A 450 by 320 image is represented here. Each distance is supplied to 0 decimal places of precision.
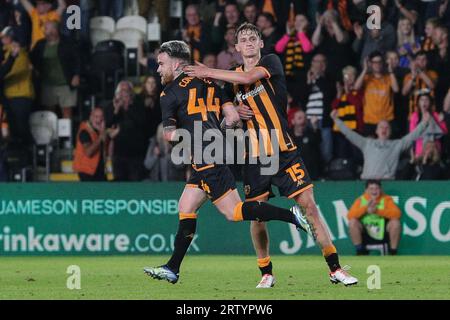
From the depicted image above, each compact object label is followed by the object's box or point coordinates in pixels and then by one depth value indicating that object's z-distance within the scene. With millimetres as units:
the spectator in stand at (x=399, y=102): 18094
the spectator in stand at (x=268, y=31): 18609
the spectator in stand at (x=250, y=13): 18781
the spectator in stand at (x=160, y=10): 19891
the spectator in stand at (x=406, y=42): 18281
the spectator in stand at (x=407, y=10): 18578
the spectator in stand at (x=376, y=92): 17953
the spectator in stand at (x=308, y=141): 17750
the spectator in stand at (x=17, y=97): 19156
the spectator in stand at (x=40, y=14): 19625
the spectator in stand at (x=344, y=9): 18797
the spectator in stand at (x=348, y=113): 18011
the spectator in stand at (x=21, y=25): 19531
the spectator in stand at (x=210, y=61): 18328
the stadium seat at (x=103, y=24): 20109
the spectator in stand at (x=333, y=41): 18438
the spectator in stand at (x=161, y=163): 18172
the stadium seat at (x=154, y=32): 20016
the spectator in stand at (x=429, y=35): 18016
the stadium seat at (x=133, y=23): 20094
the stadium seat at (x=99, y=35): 19984
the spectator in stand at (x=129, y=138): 18359
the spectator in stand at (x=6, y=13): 20078
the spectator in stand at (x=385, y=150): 17453
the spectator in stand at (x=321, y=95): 18172
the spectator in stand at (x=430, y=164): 17438
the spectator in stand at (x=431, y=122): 17453
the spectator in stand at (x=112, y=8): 20375
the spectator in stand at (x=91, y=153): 18312
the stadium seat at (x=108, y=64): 19656
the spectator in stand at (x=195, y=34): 18906
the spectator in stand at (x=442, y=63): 17891
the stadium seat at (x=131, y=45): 19938
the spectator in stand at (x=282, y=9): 19125
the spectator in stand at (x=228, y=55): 18391
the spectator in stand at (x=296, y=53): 18422
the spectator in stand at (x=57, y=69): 19094
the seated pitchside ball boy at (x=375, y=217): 16953
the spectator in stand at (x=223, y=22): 18812
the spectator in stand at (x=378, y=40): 18438
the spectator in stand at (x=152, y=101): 18438
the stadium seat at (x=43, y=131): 19219
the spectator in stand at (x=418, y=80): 17797
